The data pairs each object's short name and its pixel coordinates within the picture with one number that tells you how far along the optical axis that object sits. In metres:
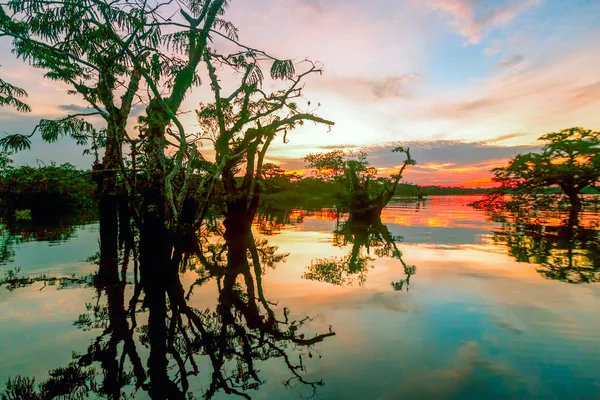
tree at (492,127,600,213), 28.25
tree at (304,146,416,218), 34.78
